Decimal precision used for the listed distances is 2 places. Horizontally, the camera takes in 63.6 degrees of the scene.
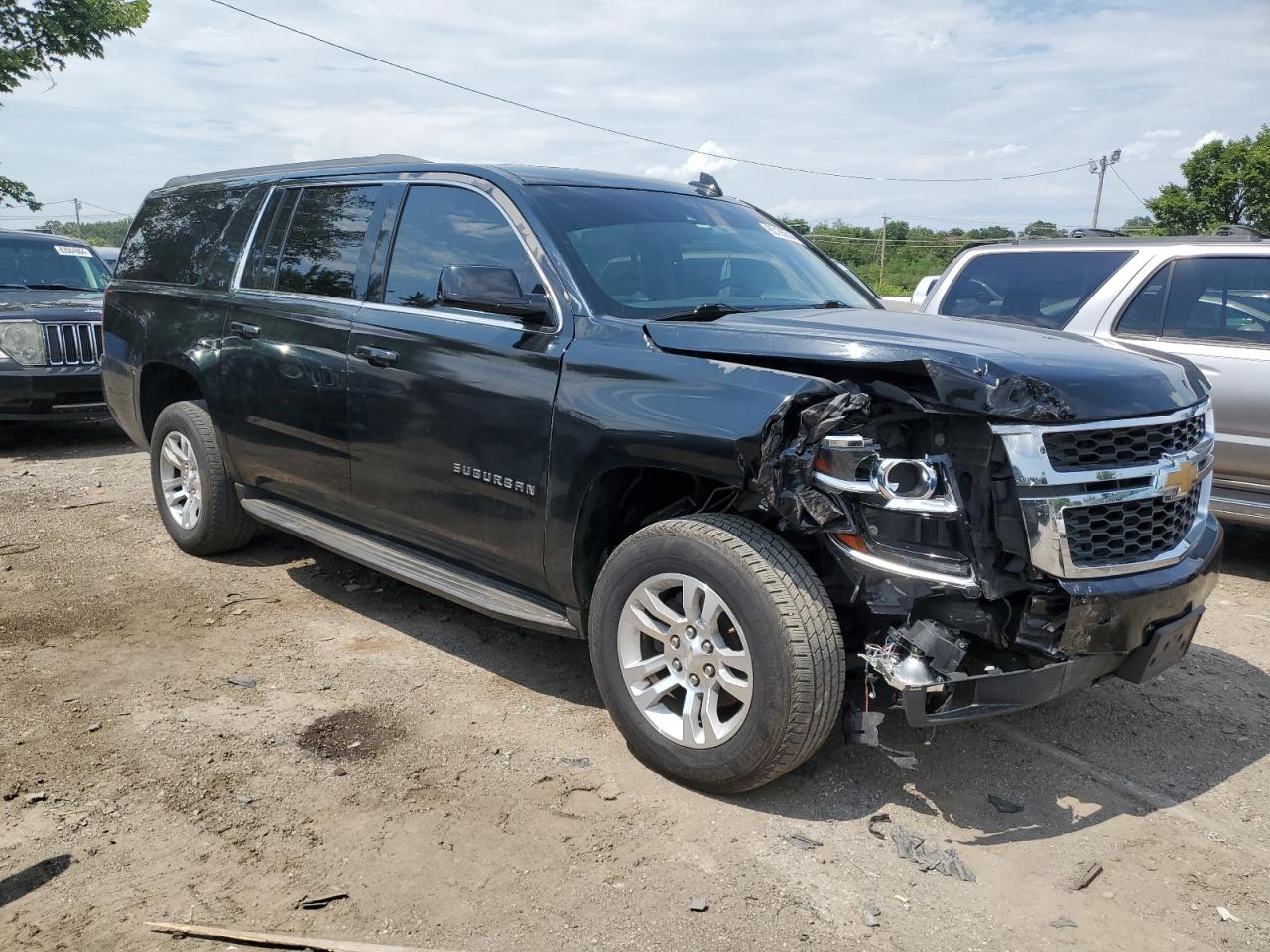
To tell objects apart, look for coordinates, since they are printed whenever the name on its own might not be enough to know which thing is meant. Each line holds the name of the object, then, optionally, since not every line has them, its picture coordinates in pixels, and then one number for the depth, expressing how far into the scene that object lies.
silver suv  5.57
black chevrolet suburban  2.94
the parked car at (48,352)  8.50
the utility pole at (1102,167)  47.69
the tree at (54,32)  15.72
